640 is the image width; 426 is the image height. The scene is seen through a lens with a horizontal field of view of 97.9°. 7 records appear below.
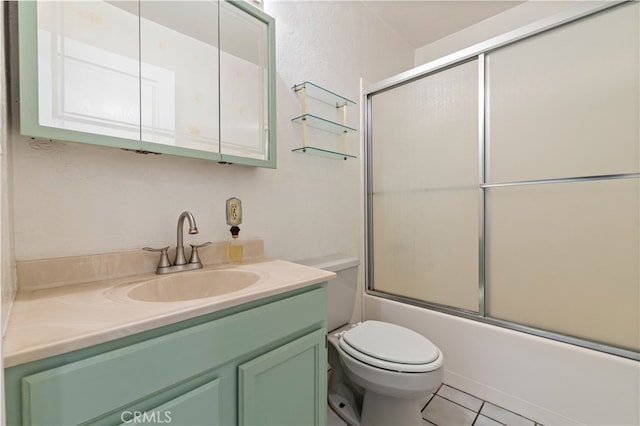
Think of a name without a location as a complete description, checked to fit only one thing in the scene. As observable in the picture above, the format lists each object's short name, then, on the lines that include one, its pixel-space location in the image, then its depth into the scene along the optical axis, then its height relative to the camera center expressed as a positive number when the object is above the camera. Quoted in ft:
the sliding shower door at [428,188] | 5.04 +0.43
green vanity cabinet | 1.57 -1.15
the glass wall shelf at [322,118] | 4.87 +1.77
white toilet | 3.42 -2.00
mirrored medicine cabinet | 2.56 +1.52
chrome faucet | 3.16 -0.54
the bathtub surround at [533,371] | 3.66 -2.45
